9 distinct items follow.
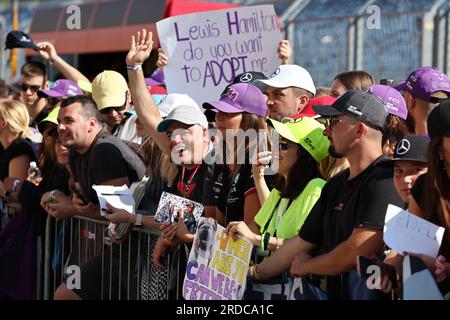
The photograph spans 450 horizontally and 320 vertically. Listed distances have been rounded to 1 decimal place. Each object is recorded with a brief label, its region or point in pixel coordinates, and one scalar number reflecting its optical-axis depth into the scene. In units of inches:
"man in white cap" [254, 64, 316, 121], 505.7
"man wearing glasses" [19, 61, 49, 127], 805.9
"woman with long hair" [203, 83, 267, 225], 434.6
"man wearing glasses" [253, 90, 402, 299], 342.3
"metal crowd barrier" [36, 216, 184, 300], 486.9
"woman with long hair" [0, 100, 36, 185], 645.9
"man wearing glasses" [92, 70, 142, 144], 595.8
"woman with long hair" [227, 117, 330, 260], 392.5
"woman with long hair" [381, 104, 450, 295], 324.2
